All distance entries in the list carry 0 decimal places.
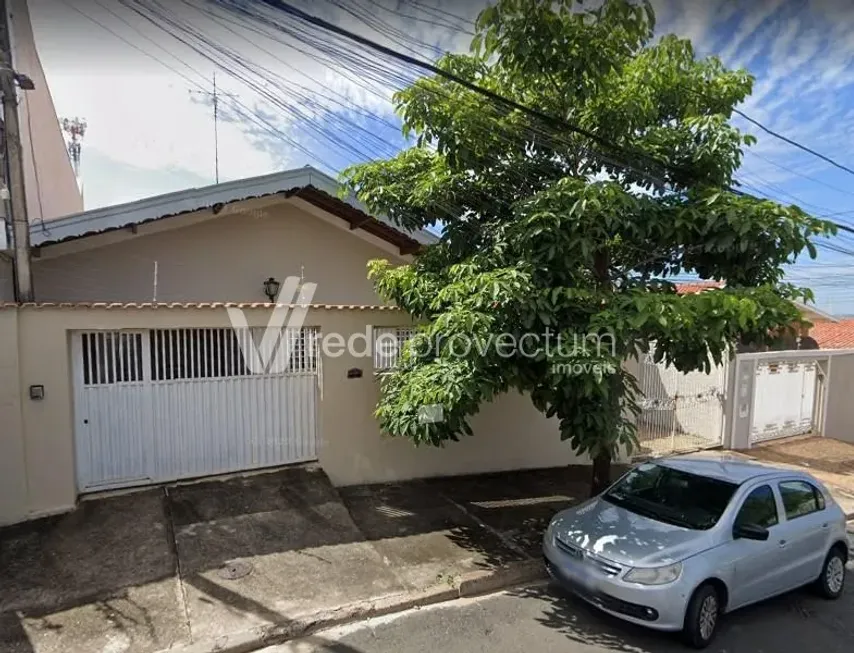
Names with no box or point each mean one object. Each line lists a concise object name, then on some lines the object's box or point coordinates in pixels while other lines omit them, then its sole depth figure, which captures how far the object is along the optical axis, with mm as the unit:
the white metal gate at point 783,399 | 12148
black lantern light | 10227
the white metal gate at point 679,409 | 11016
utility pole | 5902
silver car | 4461
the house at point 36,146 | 6656
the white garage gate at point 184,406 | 6371
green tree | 5242
